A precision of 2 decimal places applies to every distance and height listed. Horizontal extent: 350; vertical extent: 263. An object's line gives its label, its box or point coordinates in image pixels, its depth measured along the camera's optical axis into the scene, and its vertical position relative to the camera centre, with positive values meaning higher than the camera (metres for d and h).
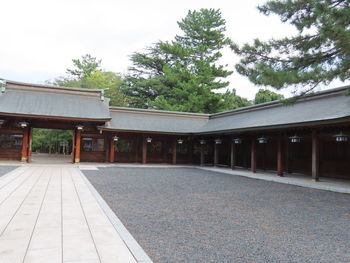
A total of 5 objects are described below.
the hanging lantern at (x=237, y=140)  13.90 +0.54
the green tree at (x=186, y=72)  25.48 +7.52
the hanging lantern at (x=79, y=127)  15.20 +1.02
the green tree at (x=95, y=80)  27.25 +7.27
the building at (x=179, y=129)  11.13 +0.96
